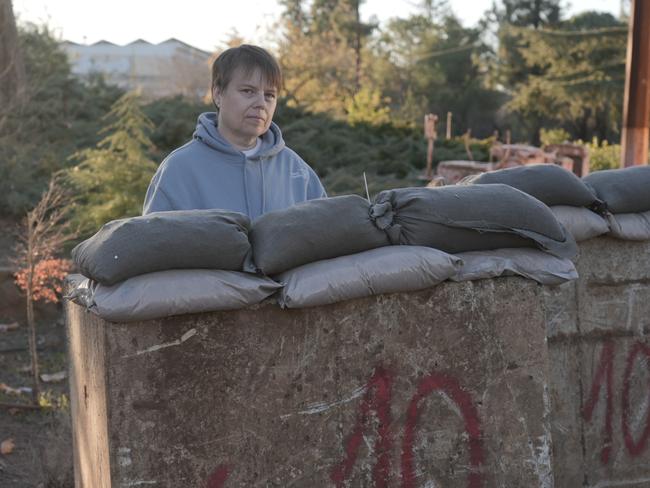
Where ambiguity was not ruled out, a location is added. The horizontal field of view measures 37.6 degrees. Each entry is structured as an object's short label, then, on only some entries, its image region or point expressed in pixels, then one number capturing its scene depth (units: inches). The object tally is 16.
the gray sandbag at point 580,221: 153.3
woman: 136.6
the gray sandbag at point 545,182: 152.0
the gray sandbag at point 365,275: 115.0
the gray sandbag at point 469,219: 125.3
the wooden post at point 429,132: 550.6
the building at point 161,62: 1412.8
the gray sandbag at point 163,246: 109.4
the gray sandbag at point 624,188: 159.3
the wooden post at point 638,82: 404.2
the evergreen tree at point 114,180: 348.8
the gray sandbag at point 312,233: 117.1
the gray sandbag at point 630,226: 159.3
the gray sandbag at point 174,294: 107.5
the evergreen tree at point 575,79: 1472.7
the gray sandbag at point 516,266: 125.5
